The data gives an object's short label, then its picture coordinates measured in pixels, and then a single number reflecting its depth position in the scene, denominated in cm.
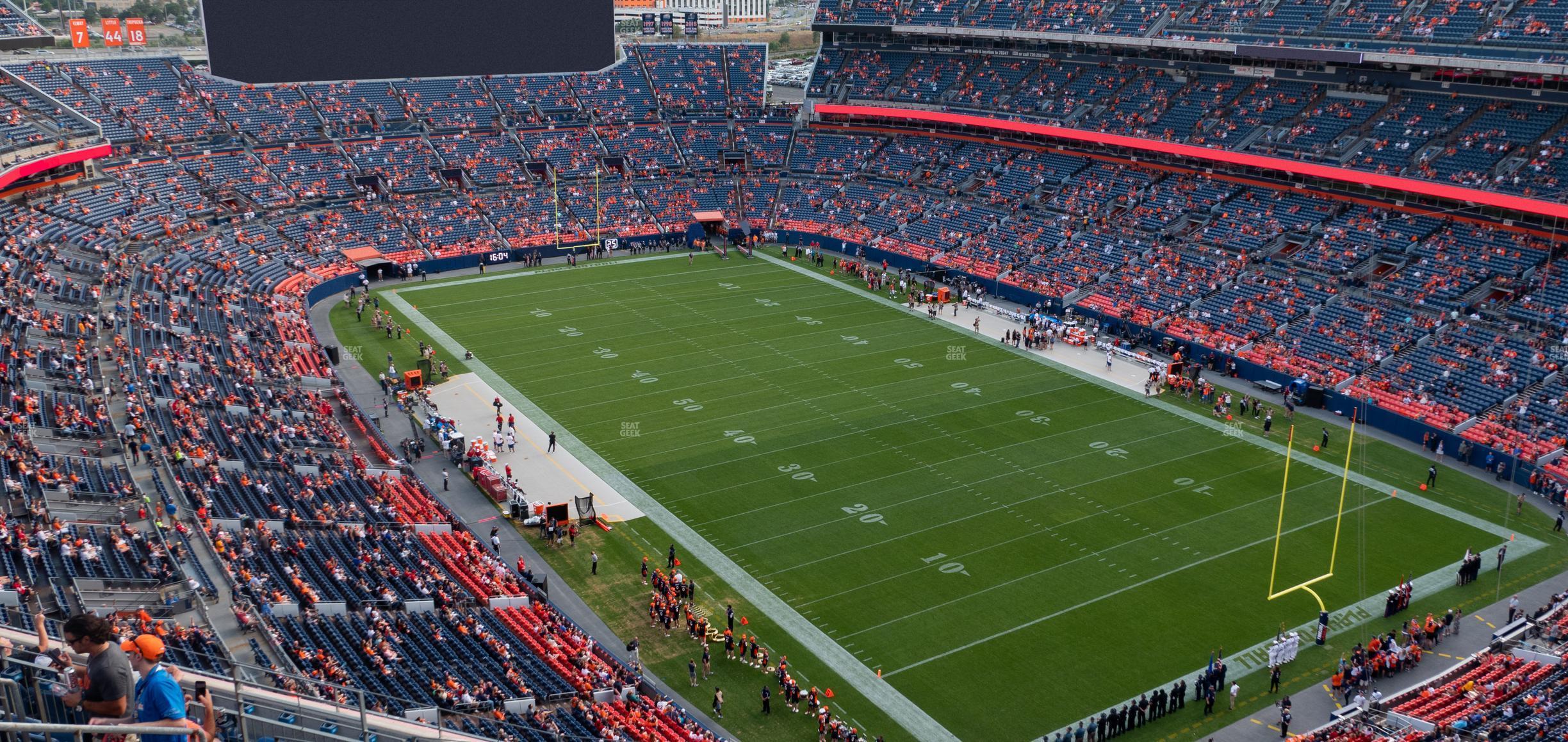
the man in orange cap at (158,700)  830
